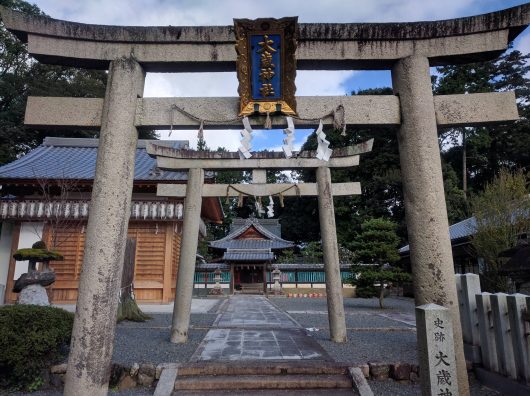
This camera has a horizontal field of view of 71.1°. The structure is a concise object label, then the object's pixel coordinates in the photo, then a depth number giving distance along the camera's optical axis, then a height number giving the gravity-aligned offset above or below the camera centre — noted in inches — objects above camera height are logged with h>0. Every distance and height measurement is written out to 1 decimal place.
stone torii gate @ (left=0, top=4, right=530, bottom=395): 169.3 +86.0
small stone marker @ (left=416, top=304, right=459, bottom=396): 134.6 -28.8
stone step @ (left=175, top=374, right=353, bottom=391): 207.8 -60.0
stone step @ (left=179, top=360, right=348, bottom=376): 220.2 -55.3
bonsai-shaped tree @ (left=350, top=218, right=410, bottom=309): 679.7 +38.6
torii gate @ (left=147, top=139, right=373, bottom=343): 310.3 +80.1
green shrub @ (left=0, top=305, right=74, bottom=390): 205.5 -37.4
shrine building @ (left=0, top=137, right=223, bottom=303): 643.5 +91.7
